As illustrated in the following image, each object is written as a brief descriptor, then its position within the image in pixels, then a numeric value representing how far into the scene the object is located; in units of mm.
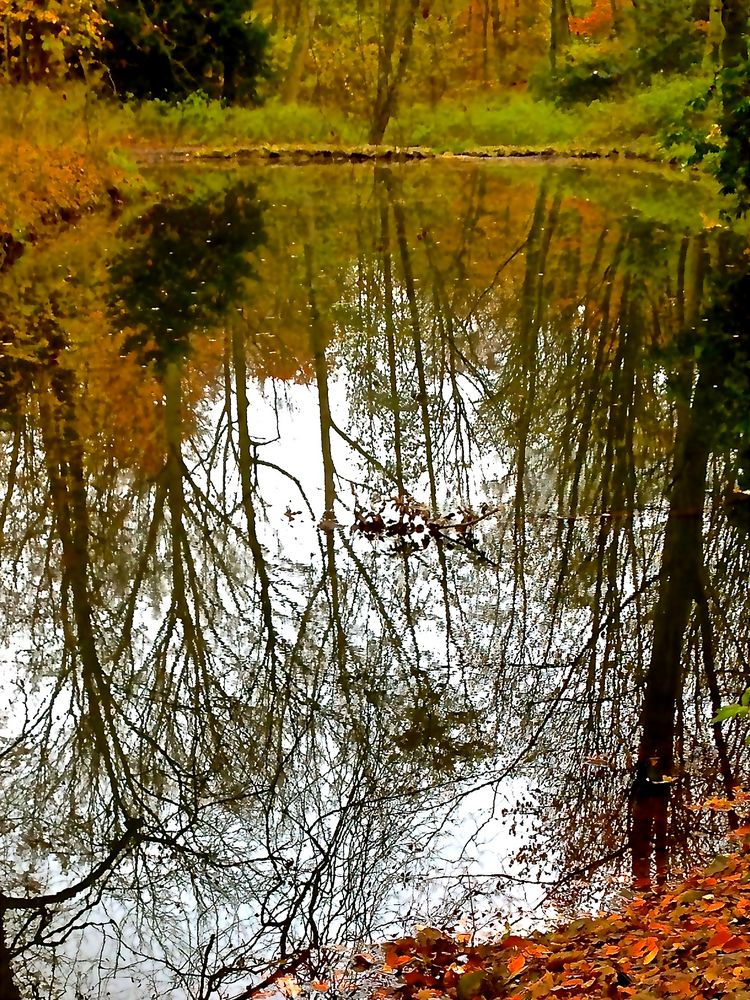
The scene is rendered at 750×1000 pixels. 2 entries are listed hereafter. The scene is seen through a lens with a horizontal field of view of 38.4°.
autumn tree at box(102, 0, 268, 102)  27906
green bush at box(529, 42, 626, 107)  33312
